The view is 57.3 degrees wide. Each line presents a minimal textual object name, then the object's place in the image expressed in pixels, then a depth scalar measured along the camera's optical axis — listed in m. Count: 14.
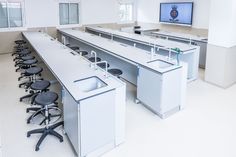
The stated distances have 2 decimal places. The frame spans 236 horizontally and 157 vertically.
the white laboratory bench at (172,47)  4.67
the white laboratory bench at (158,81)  3.17
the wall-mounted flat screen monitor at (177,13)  6.99
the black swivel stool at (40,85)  3.11
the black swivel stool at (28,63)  4.51
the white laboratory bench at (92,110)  2.28
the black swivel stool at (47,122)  2.65
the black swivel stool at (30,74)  3.96
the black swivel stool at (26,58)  4.88
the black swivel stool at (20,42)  6.89
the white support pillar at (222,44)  4.18
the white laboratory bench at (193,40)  5.60
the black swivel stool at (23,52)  5.58
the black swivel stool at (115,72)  4.02
